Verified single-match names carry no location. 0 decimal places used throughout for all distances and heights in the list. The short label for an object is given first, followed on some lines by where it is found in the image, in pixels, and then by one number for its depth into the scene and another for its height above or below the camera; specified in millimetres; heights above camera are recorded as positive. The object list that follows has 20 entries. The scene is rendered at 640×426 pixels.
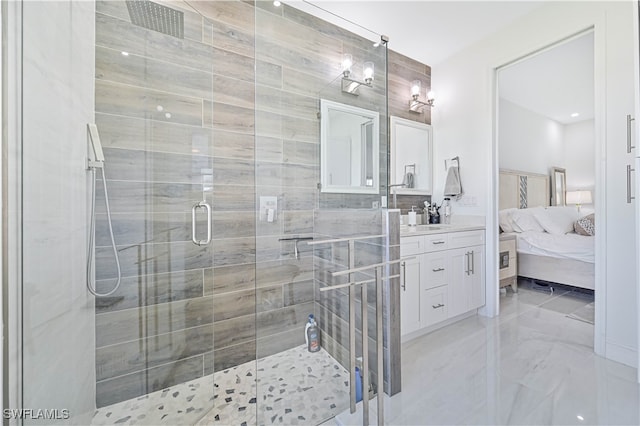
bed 2770 -324
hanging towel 2678 +318
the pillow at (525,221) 3320 -110
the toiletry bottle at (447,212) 2812 +9
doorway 2777 +734
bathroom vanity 1967 -538
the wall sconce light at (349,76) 1888 +1037
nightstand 2943 -579
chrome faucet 2543 +161
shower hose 1297 -78
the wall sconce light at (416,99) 2793 +1276
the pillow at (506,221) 3422 -112
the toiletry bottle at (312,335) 1410 -685
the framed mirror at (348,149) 1745 +472
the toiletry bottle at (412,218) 2633 -53
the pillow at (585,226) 3029 -163
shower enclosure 1129 -44
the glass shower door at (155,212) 1369 +9
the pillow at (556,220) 3215 -96
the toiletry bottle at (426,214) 2809 -12
